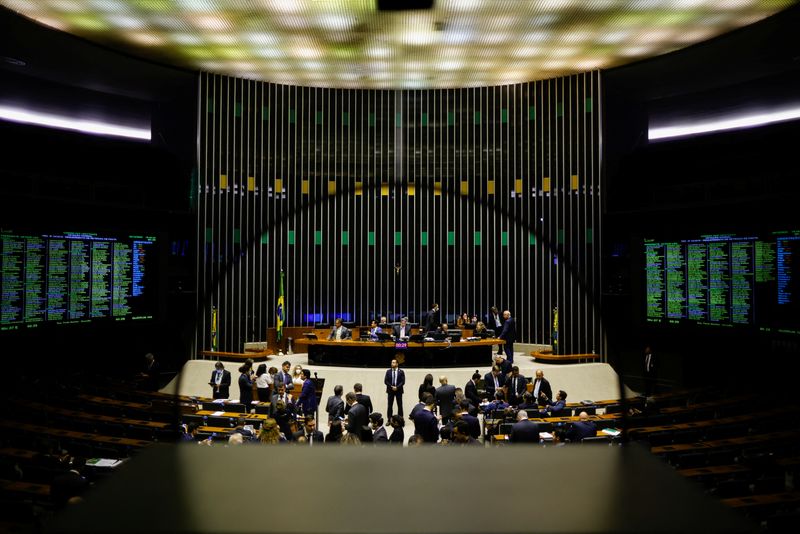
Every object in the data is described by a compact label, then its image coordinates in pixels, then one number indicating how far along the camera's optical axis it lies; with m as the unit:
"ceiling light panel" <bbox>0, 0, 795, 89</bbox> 11.59
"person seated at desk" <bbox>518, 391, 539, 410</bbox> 9.44
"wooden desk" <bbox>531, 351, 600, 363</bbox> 14.52
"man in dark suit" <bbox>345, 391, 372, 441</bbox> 8.01
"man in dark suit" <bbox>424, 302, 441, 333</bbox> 15.12
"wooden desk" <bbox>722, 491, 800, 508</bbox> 5.45
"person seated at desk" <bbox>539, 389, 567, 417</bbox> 9.04
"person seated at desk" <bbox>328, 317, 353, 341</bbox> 14.20
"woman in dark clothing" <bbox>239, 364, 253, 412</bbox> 10.08
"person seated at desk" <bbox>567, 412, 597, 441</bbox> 7.41
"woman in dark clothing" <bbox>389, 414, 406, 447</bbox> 7.34
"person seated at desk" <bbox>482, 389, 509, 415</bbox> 8.96
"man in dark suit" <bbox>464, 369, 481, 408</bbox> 9.88
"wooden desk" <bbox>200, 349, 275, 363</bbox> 14.39
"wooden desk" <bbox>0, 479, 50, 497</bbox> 5.80
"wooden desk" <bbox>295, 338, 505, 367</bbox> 13.45
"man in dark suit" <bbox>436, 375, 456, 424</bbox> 9.67
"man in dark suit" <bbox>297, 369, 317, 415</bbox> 9.44
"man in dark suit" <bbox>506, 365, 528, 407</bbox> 10.49
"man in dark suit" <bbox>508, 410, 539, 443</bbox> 6.78
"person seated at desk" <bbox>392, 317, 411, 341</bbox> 13.69
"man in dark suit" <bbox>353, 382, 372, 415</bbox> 8.91
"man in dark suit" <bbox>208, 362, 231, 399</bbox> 10.91
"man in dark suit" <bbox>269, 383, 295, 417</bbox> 8.54
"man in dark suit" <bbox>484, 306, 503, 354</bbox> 15.73
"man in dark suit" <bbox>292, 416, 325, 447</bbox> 7.41
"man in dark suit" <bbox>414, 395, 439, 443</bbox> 7.83
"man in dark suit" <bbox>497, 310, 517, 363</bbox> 13.57
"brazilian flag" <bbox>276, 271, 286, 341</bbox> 15.39
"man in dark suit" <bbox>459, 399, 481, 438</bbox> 7.51
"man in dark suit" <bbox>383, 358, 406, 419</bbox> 11.26
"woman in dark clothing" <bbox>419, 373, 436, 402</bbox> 9.88
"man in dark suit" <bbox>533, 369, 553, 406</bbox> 10.39
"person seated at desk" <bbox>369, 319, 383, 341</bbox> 13.91
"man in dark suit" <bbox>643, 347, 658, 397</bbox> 12.98
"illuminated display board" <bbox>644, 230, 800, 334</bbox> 11.18
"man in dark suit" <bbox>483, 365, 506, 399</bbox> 10.98
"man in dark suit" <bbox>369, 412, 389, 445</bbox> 7.17
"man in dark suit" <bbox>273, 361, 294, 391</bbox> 10.54
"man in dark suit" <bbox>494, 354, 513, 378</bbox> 11.34
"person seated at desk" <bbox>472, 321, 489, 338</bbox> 14.64
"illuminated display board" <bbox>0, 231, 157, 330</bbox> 11.30
